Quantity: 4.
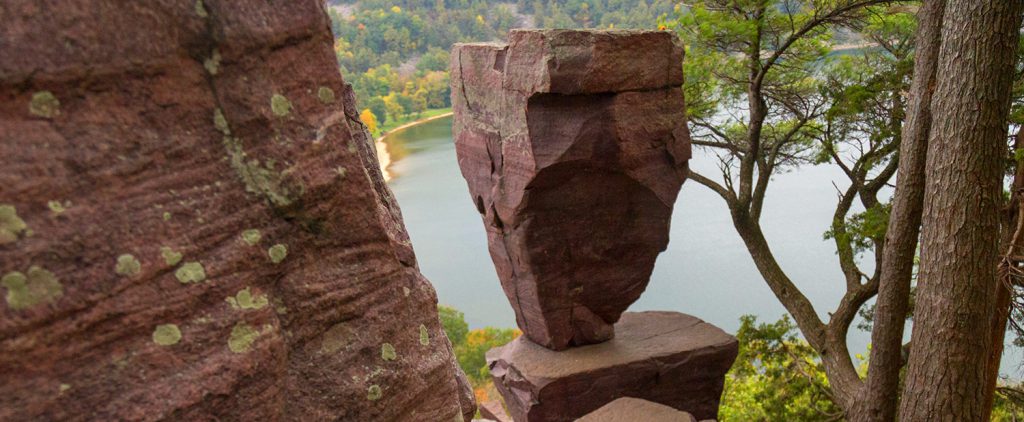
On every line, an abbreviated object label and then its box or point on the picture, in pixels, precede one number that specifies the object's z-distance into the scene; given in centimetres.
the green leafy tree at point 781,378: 818
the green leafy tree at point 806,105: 737
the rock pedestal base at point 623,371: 658
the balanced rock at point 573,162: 529
